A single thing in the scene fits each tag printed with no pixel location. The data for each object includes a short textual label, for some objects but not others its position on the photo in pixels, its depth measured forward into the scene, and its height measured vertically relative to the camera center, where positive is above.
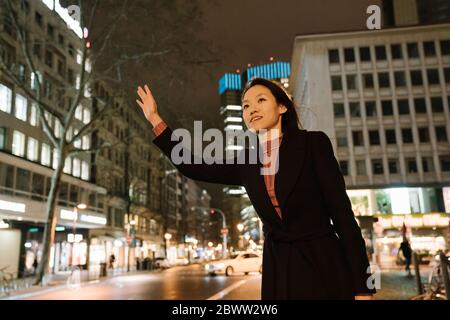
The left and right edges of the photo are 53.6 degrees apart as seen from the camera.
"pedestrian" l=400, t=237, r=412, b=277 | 23.31 -0.39
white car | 31.59 -1.27
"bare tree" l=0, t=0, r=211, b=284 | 23.12 +9.10
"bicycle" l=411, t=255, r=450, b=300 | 10.16 -1.06
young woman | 1.74 +0.12
